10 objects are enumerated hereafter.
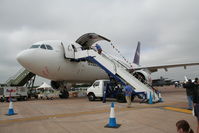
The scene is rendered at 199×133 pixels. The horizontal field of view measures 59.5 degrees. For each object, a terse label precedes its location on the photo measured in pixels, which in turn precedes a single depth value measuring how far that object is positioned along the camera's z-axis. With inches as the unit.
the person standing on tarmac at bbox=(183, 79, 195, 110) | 297.0
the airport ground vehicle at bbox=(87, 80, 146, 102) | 490.6
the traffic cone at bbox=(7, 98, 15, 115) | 307.9
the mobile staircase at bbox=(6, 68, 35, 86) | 742.5
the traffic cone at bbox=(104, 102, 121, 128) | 205.6
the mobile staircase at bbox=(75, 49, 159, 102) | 466.5
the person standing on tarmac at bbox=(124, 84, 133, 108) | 370.9
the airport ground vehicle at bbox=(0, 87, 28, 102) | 633.6
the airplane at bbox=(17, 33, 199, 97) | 520.1
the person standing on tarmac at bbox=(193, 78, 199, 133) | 154.9
